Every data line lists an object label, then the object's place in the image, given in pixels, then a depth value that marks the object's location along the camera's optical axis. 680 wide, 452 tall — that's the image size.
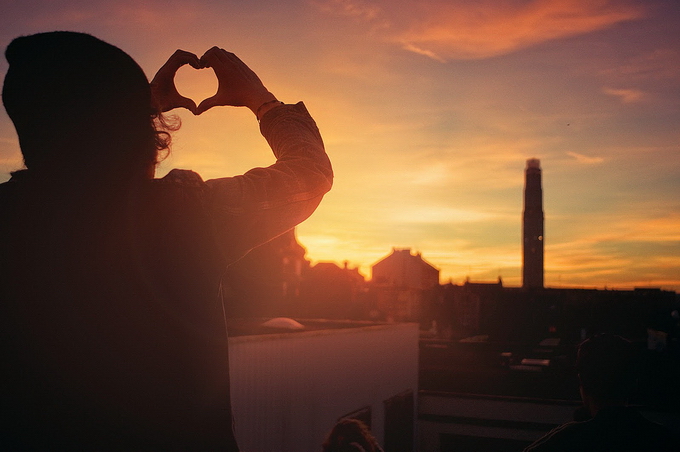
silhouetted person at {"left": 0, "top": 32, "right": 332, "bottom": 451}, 0.93
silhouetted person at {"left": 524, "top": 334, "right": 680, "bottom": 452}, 3.36
